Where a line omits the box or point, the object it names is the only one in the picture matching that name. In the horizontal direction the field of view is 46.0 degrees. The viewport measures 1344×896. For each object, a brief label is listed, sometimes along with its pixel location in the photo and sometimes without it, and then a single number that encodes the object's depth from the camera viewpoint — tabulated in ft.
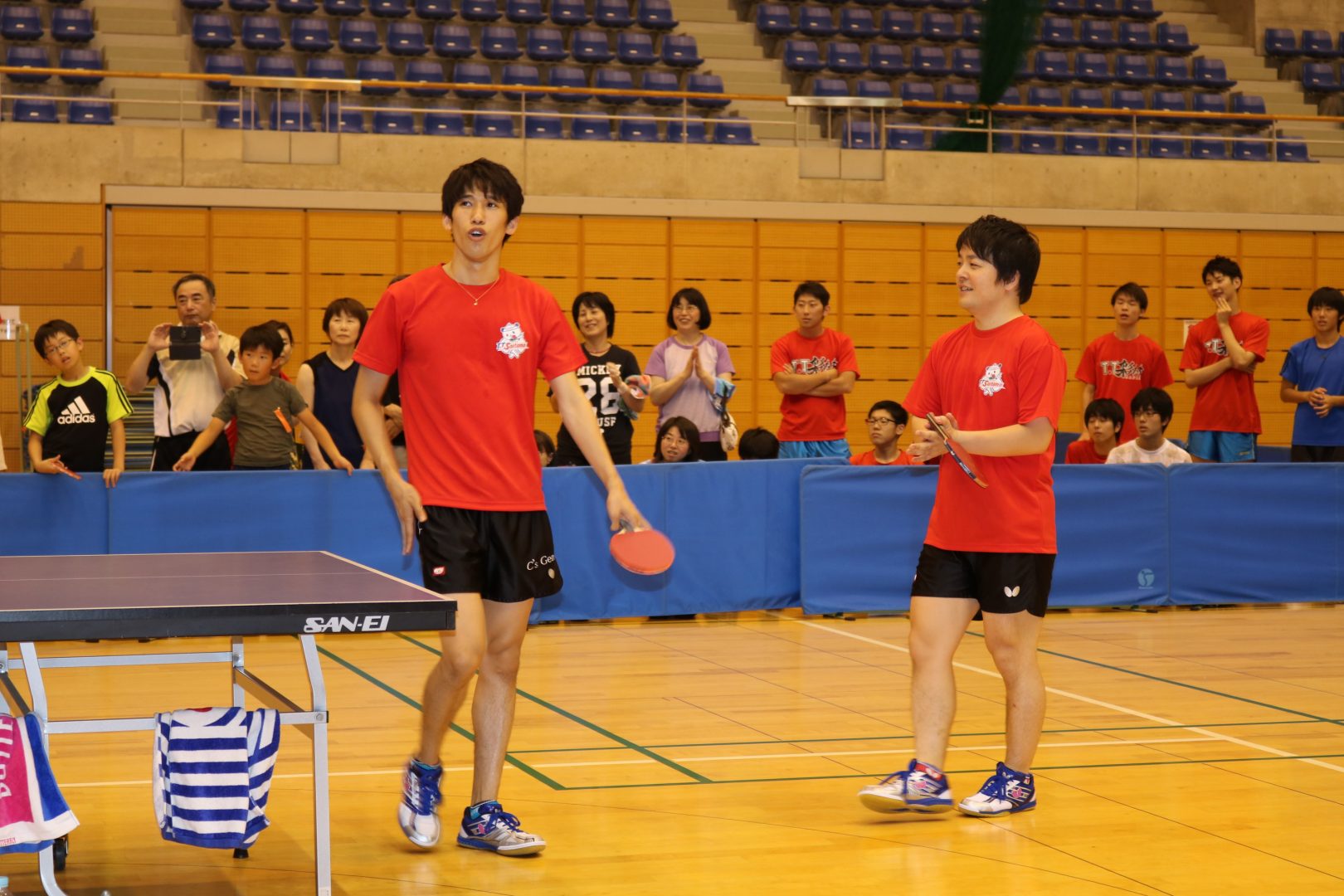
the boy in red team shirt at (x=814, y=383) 32.45
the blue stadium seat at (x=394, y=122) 52.42
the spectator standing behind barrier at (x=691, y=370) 31.19
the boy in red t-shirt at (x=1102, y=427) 33.50
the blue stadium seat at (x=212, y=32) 57.21
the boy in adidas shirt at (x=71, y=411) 27.76
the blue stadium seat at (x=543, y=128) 54.80
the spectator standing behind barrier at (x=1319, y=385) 33.91
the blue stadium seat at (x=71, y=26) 54.85
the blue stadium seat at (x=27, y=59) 53.57
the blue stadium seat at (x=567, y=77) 58.53
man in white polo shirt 27.22
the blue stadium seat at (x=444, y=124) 52.65
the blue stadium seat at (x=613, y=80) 59.47
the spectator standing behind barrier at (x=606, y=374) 29.48
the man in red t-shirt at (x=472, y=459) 13.73
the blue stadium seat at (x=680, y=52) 61.00
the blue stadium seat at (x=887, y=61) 63.31
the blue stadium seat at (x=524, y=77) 58.44
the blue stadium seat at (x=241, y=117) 49.55
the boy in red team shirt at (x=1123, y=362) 34.86
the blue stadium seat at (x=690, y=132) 55.83
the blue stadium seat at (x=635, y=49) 60.70
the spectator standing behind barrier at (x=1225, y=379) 34.37
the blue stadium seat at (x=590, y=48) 59.93
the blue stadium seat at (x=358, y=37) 58.29
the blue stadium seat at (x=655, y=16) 62.39
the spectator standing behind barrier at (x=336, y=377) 28.17
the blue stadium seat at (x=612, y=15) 61.77
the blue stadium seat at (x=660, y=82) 59.11
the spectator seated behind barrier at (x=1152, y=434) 32.65
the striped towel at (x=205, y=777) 11.74
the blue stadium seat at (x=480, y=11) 60.23
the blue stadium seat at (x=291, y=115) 49.83
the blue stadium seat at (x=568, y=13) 61.36
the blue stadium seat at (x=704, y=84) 59.47
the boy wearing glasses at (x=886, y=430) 31.09
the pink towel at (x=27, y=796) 11.34
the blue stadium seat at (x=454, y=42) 58.85
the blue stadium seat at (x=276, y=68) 56.24
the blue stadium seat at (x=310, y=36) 57.67
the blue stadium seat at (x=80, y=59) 53.98
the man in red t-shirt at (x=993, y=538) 15.39
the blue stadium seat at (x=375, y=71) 58.08
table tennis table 10.32
